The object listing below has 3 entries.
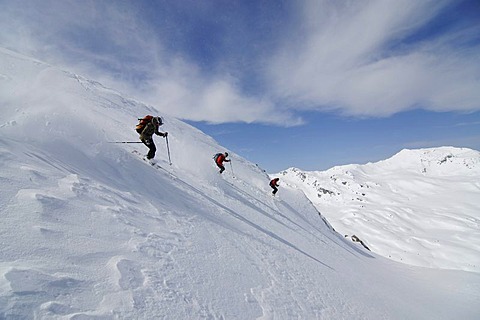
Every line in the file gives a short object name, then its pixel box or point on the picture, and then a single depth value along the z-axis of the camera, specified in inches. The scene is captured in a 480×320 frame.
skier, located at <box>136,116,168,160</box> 441.4
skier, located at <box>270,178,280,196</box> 823.7
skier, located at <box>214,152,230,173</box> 669.3
